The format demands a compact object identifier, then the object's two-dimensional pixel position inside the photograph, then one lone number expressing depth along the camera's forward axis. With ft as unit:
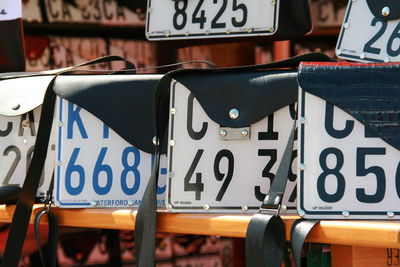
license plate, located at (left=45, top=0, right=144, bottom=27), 13.31
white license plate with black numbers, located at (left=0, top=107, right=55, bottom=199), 10.08
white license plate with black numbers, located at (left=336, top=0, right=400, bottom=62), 9.70
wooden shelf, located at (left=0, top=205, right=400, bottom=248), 8.69
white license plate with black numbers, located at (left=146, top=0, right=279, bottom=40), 10.36
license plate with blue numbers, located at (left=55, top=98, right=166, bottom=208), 9.71
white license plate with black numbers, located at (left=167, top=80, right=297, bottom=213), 9.23
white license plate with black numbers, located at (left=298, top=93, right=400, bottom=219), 8.87
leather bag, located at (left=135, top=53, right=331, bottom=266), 9.23
